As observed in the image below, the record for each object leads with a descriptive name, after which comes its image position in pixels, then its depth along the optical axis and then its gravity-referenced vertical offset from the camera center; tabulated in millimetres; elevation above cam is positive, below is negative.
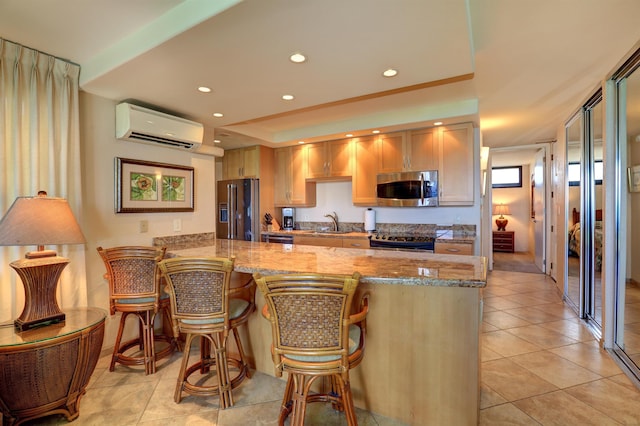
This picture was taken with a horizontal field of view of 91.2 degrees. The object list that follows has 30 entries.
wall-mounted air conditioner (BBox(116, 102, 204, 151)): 2682 +805
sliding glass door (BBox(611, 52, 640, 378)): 2432 -24
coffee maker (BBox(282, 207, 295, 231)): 5398 -58
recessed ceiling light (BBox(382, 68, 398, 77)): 2205 +1015
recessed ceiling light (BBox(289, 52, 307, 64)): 1979 +1012
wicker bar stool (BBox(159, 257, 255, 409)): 1790 -551
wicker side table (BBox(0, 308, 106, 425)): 1638 -835
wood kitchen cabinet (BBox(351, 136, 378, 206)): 4422 +626
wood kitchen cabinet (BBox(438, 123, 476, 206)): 3842 +600
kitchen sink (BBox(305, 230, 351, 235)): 4629 -274
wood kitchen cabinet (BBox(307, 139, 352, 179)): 4629 +840
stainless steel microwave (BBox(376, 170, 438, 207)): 4031 +333
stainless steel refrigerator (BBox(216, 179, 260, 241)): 4973 +78
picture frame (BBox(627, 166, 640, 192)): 2424 +277
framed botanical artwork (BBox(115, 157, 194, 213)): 2791 +275
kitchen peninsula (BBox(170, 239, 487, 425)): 1637 -670
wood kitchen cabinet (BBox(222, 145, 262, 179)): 4996 +862
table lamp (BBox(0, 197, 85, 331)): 1774 -151
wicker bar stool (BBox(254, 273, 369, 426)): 1326 -509
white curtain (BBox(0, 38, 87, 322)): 2092 +515
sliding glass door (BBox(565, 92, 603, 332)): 3031 +67
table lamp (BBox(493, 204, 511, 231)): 8461 +18
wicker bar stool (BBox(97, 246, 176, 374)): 2271 -499
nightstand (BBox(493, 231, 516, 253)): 8328 -733
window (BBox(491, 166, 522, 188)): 8406 +1006
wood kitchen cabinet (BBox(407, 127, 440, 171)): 4008 +839
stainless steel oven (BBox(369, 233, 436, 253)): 3820 -353
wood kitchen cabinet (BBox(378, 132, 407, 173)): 4211 +835
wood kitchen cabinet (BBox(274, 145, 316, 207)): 5031 +569
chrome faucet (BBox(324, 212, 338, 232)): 5148 -59
